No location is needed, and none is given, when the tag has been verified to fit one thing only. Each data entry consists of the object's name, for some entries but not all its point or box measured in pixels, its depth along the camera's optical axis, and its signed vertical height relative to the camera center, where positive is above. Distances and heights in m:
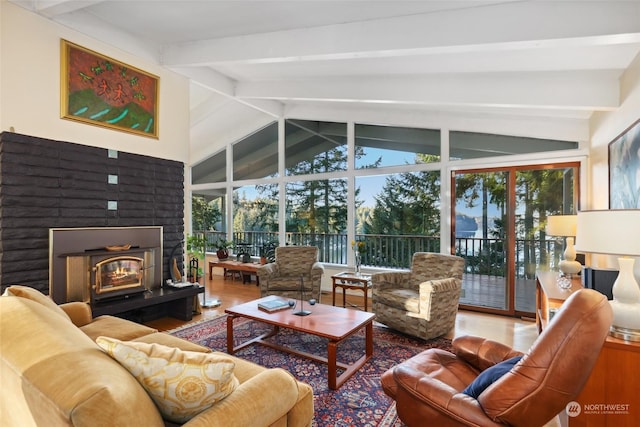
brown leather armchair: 1.25 -0.66
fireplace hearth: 3.33 -0.53
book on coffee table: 3.09 -0.88
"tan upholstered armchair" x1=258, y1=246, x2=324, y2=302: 4.29 -0.82
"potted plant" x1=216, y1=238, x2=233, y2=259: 6.86 -0.71
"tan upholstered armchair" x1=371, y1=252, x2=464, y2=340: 3.28 -0.88
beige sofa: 0.95 -0.55
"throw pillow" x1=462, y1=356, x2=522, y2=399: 1.52 -0.78
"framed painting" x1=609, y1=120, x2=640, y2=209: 2.39 +0.38
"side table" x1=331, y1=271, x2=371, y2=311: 4.20 -0.88
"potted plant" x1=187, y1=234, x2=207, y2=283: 4.75 -0.49
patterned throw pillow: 1.16 -0.58
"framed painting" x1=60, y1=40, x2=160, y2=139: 3.40 +1.42
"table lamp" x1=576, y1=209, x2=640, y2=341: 1.64 -0.17
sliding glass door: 4.08 -0.15
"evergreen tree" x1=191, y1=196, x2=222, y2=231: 7.48 +0.03
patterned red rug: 2.15 -1.31
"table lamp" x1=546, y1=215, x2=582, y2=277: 3.19 -0.18
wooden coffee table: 2.48 -0.92
